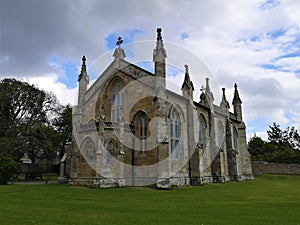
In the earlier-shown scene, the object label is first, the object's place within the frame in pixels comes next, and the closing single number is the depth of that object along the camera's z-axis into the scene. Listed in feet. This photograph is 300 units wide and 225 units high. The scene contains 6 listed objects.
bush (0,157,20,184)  77.71
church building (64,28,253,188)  71.72
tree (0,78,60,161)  116.57
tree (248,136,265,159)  190.90
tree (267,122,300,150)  203.48
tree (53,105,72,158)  155.74
